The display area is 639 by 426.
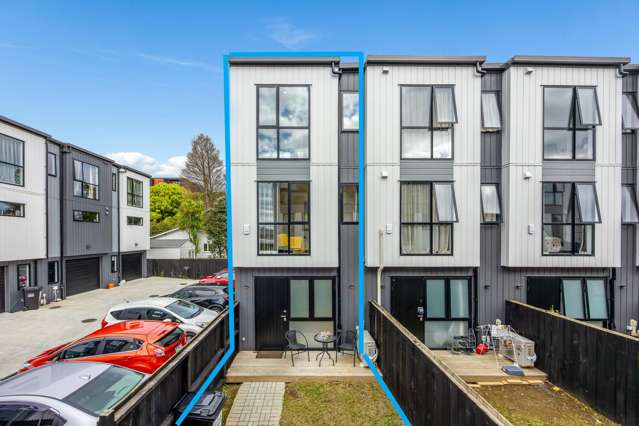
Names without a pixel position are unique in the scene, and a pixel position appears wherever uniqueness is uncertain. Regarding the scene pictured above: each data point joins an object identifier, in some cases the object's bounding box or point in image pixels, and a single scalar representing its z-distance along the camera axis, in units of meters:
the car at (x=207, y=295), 10.80
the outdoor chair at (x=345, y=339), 7.23
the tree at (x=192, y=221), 24.66
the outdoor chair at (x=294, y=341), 6.91
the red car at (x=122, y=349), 5.38
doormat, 7.05
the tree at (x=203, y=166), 35.56
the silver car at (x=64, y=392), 3.06
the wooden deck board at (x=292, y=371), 6.14
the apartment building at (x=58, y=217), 11.91
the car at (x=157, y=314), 7.76
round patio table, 6.88
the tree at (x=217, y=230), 23.70
